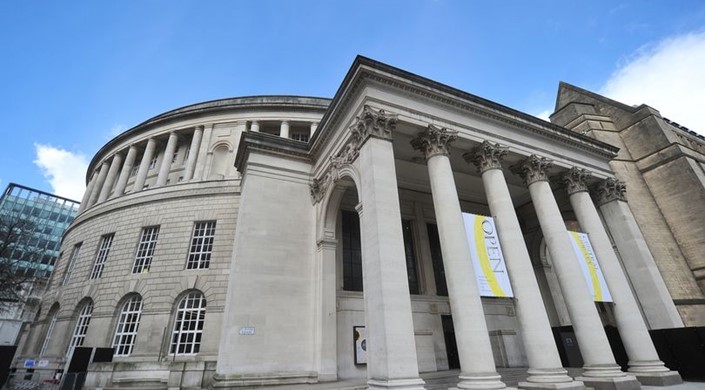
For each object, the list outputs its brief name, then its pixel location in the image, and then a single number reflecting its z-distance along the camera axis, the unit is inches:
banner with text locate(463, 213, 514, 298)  400.8
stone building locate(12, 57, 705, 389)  391.9
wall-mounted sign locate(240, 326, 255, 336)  464.0
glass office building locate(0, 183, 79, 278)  2180.1
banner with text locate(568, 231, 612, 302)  485.1
